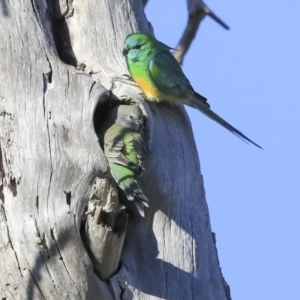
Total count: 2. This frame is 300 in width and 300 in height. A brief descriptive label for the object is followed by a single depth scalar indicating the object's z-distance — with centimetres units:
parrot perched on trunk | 884
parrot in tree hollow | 732
